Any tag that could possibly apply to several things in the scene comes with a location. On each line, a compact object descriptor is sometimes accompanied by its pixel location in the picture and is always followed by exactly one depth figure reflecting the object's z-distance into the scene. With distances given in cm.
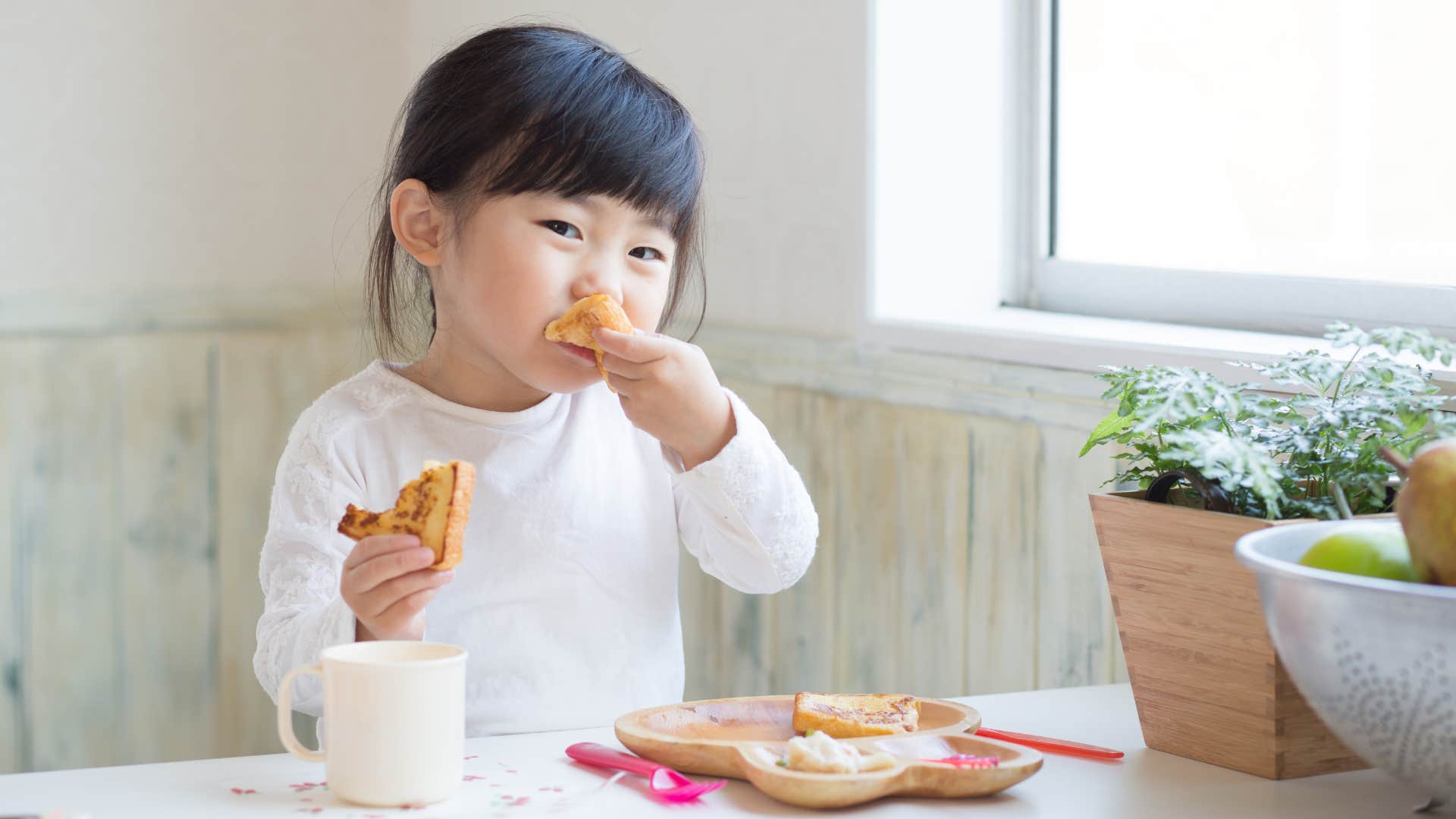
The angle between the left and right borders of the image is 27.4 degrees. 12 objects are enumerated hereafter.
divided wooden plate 137
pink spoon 139
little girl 164
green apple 133
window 178
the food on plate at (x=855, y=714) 148
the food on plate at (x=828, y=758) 138
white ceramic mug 137
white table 138
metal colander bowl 130
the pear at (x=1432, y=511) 131
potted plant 143
